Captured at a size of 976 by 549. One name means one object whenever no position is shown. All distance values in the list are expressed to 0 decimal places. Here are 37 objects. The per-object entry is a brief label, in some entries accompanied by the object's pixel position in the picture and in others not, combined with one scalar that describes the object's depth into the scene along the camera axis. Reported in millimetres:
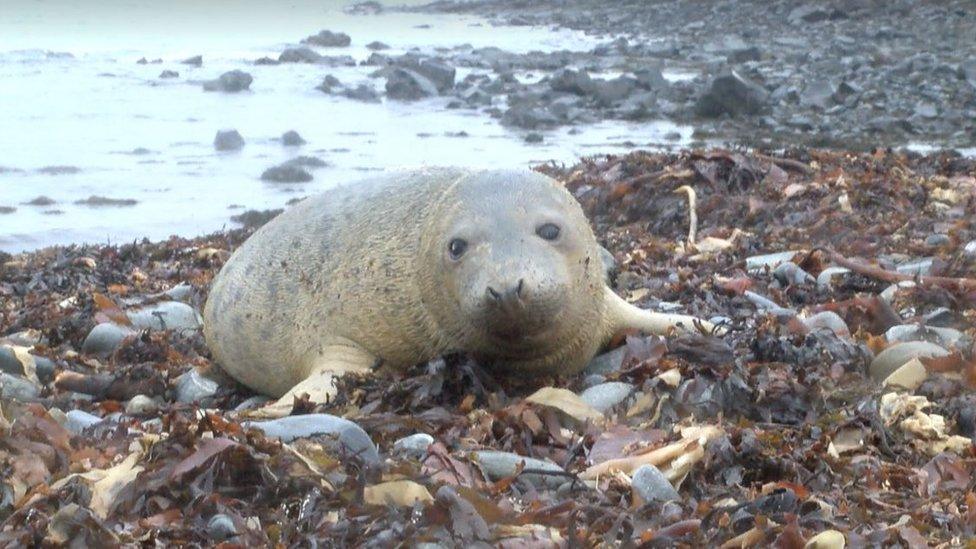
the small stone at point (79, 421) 4363
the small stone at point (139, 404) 5210
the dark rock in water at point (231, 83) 24969
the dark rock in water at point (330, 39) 35906
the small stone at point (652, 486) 3393
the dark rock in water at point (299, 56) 31000
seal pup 4680
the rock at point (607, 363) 5168
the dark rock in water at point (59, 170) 15672
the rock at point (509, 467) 3576
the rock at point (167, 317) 6711
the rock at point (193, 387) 5670
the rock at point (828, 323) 5318
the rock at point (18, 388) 5159
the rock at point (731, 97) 19453
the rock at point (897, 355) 4691
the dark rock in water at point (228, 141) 17600
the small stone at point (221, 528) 2996
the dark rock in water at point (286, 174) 14695
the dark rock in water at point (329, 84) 24922
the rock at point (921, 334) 5121
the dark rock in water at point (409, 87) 23625
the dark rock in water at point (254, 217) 12062
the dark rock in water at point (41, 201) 13789
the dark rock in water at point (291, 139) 17781
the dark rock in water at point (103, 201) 13688
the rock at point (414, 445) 3729
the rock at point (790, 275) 6543
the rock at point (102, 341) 6227
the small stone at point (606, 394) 4609
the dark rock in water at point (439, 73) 24483
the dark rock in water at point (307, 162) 15394
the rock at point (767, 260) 6976
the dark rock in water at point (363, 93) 23531
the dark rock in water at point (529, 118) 19281
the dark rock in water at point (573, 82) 22125
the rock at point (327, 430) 3520
